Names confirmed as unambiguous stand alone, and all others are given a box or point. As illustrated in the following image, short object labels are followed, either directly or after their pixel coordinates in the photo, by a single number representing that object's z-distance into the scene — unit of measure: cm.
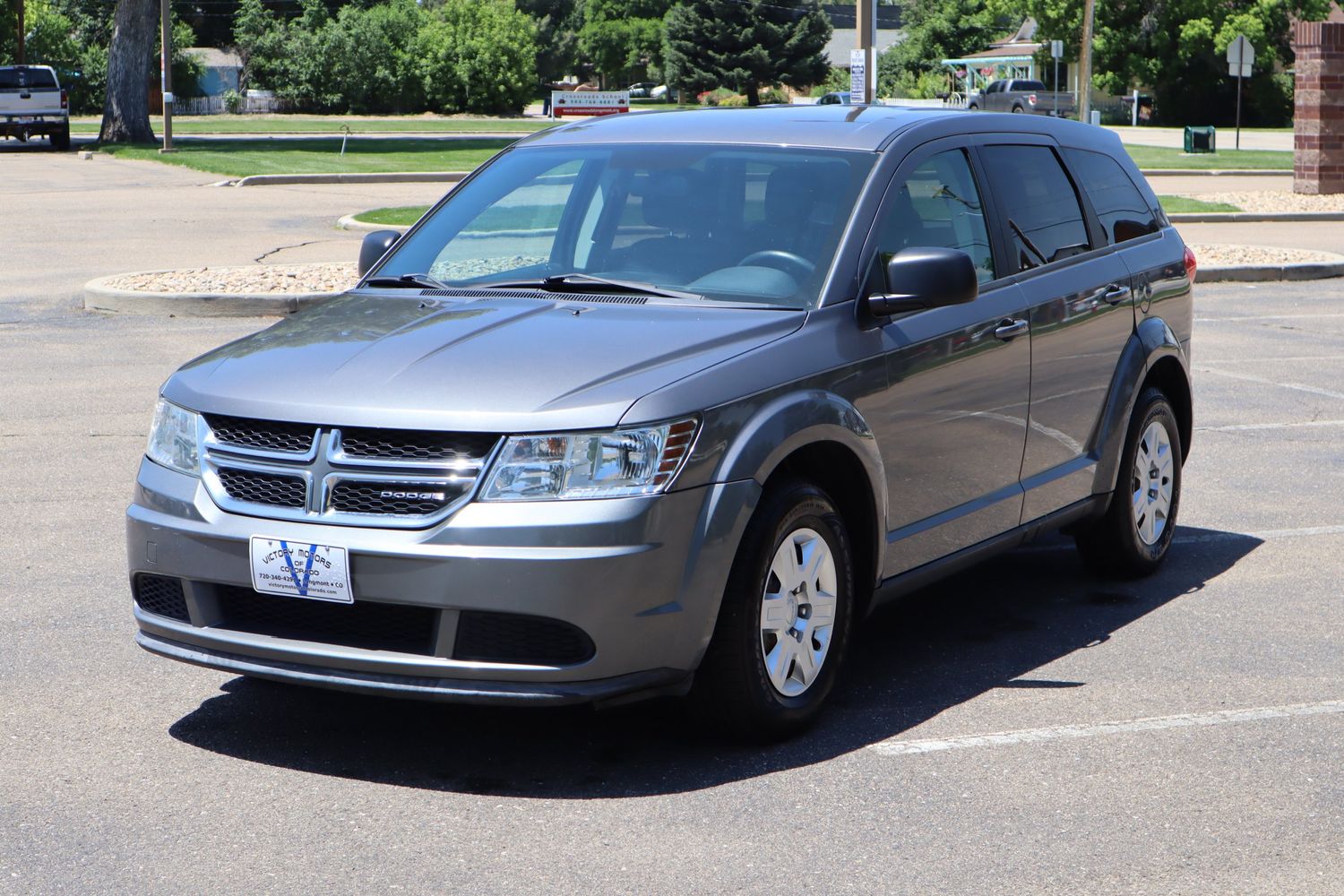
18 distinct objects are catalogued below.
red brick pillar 2798
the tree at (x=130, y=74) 4234
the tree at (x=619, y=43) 11081
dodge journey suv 423
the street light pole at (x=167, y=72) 3470
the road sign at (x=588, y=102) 3069
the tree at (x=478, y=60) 7656
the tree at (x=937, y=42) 9688
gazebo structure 8062
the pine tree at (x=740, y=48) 7838
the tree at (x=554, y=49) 9762
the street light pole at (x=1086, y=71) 4700
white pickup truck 4406
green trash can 4266
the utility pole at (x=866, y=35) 2647
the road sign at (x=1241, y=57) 4659
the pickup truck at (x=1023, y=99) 6031
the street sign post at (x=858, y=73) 2644
